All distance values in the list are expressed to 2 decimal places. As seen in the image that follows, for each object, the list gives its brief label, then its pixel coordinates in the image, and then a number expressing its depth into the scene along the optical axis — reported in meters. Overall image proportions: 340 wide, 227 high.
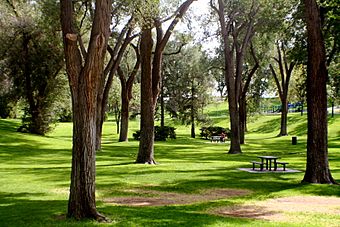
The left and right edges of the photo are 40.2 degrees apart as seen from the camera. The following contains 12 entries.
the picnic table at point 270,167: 19.87
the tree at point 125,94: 39.47
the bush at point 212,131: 53.69
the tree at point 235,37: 31.48
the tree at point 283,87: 48.72
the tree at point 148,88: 22.00
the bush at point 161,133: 48.44
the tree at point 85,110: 9.36
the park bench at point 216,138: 47.78
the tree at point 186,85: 56.16
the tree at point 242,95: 42.62
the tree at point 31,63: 39.16
